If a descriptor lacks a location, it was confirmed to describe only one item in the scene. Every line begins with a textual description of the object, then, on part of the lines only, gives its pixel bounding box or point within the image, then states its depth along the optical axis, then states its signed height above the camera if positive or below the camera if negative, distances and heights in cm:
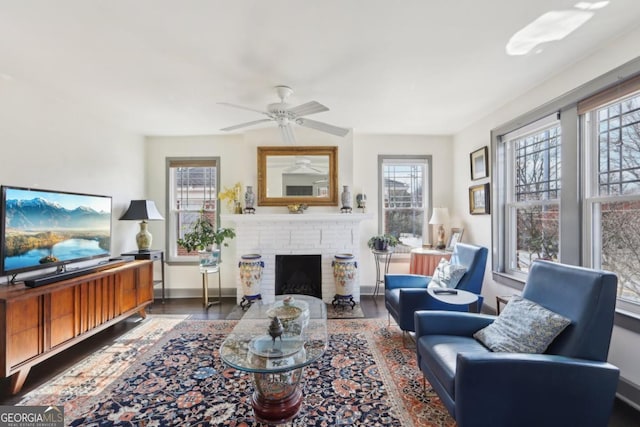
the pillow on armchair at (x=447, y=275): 275 -60
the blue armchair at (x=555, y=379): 137 -80
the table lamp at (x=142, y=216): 376 +1
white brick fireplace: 406 -36
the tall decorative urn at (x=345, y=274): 376 -78
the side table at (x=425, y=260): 377 -60
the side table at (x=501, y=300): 260 -79
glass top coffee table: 169 -89
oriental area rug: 178 -127
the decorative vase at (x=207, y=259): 388 -59
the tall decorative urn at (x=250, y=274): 376 -78
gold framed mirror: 414 +60
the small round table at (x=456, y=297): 225 -68
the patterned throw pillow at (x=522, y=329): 155 -67
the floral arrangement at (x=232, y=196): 413 +30
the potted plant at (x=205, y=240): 382 -33
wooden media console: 199 -83
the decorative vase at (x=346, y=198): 401 +26
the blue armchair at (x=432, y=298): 262 -75
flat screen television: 232 -12
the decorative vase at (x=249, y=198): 402 +26
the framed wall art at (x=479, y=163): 354 +69
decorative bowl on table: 210 -82
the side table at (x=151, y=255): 370 -52
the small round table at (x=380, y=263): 410 -72
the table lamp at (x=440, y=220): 414 -6
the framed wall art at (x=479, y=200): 349 +21
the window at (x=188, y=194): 445 +36
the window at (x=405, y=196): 450 +33
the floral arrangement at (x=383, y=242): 405 -38
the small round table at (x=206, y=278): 384 -85
